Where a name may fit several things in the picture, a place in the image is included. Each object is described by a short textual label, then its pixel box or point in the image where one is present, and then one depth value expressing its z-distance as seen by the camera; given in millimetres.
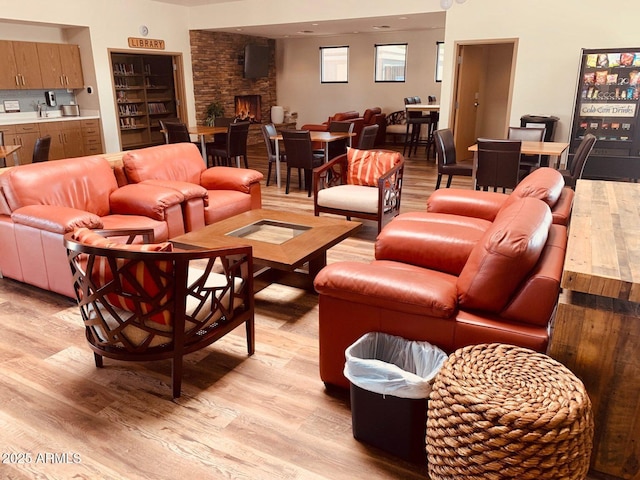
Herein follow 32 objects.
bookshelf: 9312
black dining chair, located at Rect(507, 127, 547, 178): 5691
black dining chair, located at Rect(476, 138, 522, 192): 4781
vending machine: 5969
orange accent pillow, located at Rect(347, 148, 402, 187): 4473
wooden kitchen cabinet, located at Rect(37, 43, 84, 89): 7527
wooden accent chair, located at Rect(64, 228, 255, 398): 1924
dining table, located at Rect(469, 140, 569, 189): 4805
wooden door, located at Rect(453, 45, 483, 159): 7406
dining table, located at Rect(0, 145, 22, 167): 4979
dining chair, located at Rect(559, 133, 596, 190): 4598
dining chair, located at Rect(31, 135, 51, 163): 5258
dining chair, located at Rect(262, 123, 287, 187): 6539
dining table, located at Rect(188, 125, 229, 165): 7110
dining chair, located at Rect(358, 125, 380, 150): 6223
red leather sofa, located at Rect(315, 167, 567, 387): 1655
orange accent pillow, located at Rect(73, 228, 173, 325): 1924
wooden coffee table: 2846
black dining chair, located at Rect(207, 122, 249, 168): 6789
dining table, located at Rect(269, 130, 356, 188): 6116
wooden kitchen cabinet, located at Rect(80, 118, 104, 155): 8008
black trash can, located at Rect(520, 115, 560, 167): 6584
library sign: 8344
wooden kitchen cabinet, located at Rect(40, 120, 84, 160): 7551
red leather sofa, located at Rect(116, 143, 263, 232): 3883
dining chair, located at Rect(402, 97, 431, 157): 8969
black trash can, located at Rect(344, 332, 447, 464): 1704
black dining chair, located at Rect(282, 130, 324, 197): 5895
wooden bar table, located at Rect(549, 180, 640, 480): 1463
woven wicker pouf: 1248
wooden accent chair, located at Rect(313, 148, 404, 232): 4152
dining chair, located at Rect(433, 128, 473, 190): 5488
